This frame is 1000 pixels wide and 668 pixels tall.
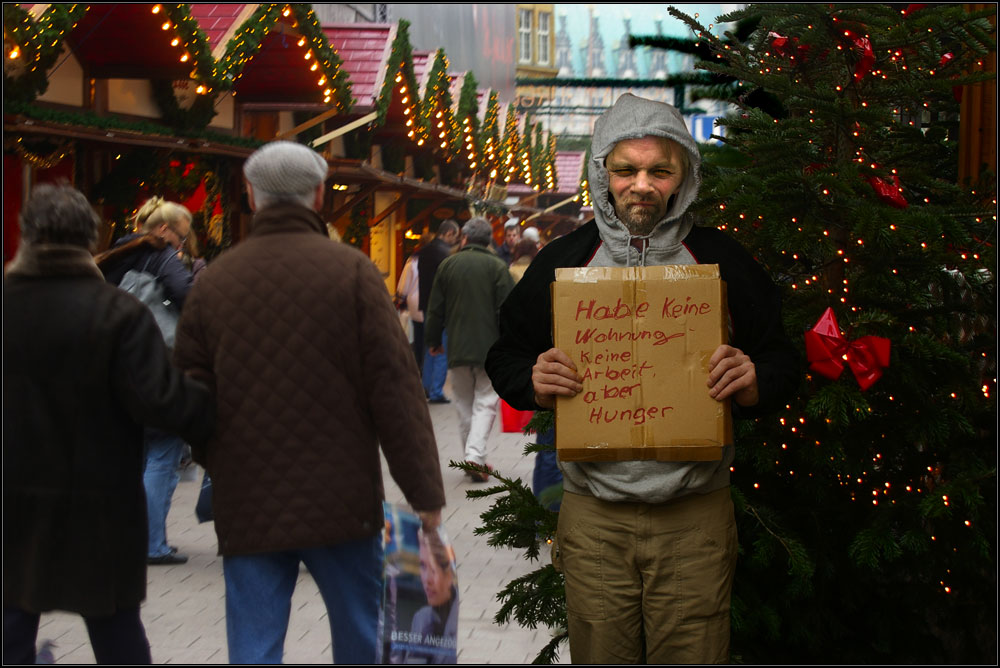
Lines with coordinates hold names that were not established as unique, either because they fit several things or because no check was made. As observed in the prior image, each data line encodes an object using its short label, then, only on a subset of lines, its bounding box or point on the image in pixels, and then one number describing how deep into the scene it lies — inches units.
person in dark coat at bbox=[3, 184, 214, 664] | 124.5
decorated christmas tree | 142.7
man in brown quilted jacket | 125.6
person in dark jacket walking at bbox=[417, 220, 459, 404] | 513.0
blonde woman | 240.7
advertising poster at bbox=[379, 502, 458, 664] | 134.0
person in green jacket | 362.0
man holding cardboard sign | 119.1
